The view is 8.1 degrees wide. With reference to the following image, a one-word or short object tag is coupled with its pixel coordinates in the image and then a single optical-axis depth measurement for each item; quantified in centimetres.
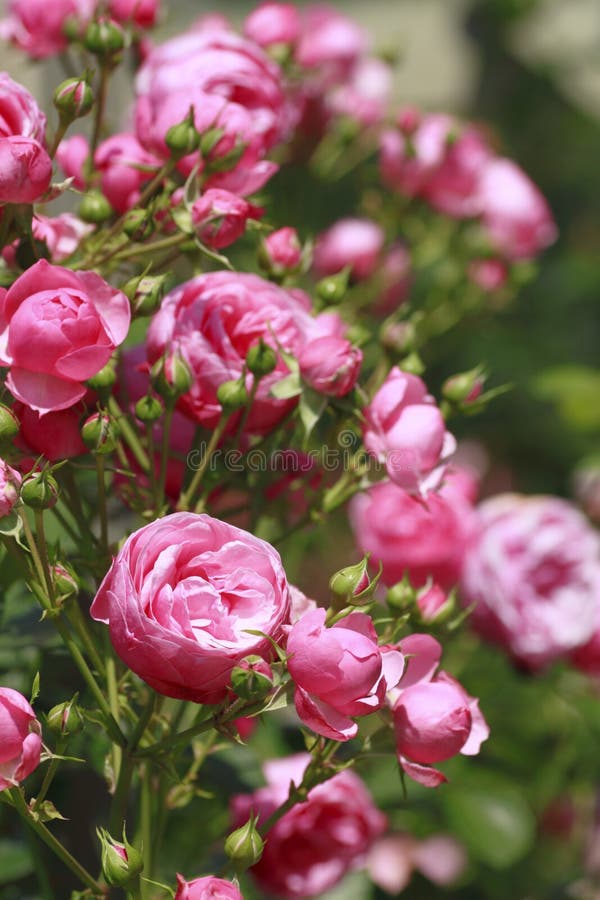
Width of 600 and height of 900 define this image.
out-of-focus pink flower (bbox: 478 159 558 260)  189
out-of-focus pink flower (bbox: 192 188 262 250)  132
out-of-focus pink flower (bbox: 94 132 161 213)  137
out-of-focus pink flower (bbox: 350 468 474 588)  159
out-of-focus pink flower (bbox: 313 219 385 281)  180
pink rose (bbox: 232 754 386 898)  143
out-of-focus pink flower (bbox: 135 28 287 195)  136
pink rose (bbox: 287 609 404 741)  124
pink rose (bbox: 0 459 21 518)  125
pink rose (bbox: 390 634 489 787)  128
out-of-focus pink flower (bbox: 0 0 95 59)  145
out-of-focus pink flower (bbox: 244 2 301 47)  156
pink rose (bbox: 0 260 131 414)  127
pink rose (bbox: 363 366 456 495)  132
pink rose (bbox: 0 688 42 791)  124
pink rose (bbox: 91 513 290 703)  124
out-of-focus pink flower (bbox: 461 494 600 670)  162
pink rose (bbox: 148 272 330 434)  131
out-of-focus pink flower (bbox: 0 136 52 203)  127
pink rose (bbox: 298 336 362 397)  130
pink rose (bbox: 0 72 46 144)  129
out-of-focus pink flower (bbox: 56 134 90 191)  139
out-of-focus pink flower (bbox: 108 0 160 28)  146
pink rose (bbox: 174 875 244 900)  125
